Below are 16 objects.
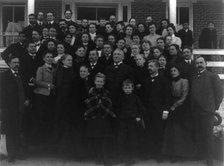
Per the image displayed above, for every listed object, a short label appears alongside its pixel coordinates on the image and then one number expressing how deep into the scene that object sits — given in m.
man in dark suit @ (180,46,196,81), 5.77
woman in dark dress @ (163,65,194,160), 5.55
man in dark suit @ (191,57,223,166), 5.31
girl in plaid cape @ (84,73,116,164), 5.33
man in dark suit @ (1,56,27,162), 5.33
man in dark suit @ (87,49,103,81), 5.63
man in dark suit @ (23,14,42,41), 7.12
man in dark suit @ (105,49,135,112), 5.55
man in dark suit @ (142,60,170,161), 5.49
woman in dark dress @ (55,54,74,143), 5.49
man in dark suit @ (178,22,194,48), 8.39
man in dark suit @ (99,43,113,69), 5.82
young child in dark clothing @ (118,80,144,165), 5.37
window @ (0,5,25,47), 11.36
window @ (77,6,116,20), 11.50
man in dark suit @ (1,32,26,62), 6.21
